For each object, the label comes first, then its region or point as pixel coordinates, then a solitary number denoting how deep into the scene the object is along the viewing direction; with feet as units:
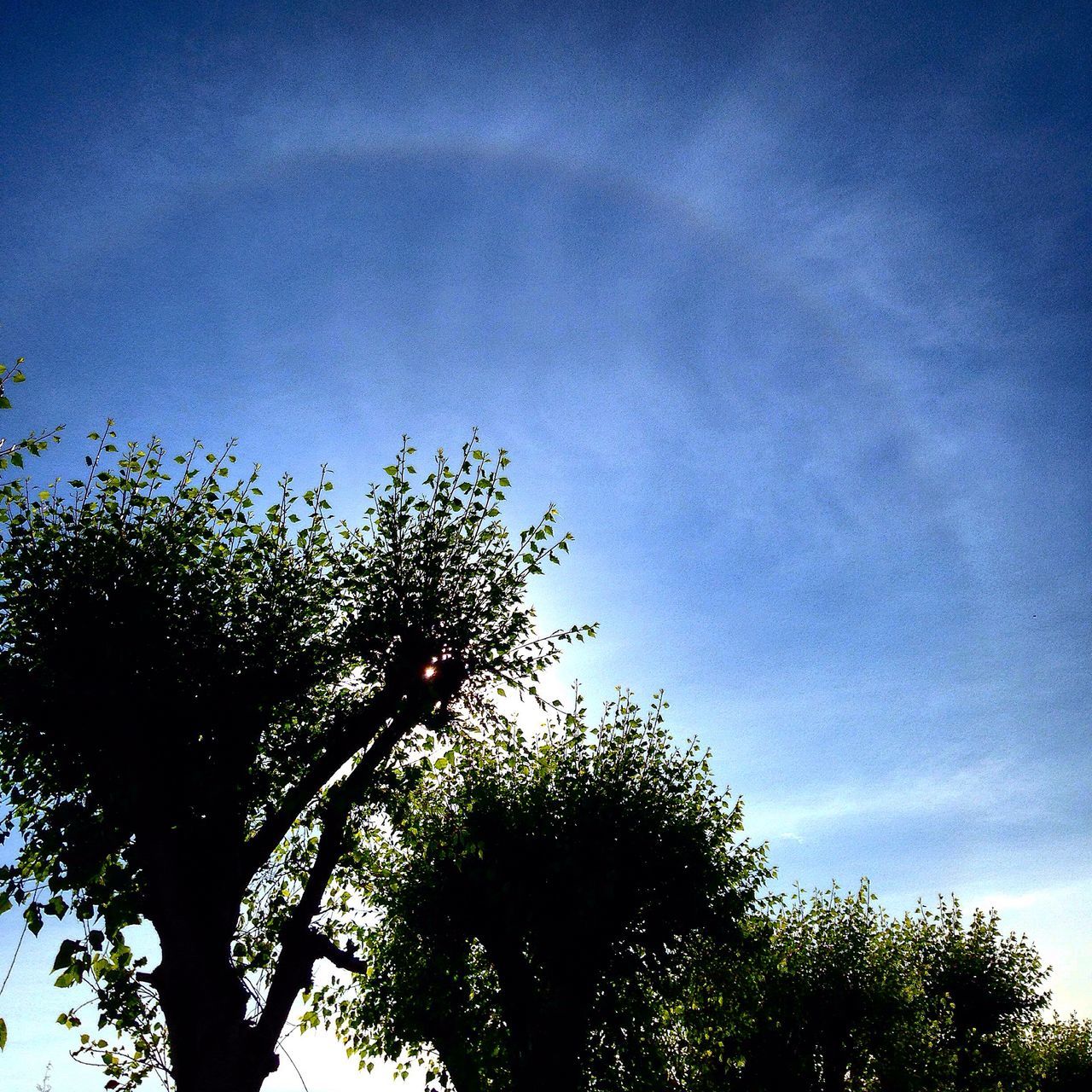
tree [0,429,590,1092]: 32.07
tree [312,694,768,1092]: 68.64
